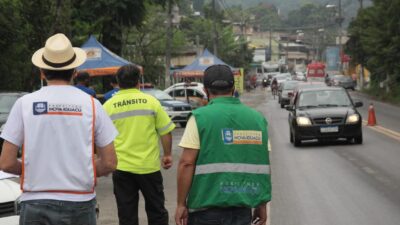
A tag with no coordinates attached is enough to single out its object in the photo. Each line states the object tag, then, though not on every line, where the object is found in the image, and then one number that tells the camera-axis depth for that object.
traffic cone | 27.66
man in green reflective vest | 5.04
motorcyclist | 65.24
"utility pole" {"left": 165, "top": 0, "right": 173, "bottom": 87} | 43.75
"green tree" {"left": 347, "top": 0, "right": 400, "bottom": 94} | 47.16
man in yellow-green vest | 7.47
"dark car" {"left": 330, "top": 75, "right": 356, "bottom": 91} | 76.66
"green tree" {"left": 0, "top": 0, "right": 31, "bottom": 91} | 25.05
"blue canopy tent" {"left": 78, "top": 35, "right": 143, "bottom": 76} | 22.23
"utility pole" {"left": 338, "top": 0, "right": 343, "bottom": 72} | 82.30
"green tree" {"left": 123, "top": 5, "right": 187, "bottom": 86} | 53.69
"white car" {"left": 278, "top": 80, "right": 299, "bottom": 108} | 46.84
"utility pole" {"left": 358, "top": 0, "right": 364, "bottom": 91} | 75.56
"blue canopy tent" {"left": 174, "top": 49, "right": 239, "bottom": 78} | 42.96
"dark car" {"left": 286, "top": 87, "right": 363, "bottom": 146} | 19.67
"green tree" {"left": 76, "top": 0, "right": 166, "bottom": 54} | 29.80
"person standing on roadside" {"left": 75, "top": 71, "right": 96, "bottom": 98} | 10.97
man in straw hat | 4.75
